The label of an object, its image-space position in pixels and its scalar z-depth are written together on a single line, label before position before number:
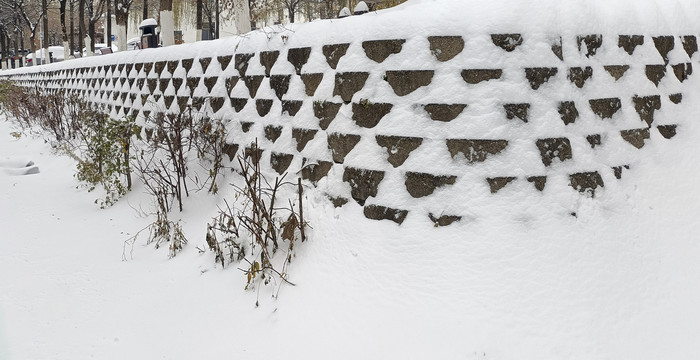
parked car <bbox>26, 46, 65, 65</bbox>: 31.45
